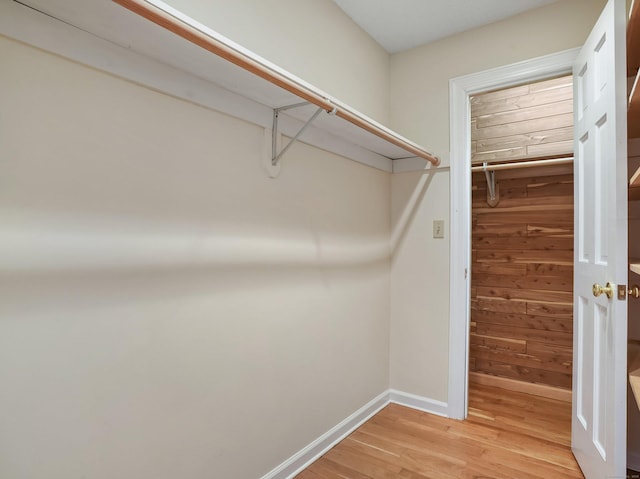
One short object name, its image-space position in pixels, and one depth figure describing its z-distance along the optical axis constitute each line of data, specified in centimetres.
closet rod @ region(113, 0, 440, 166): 79
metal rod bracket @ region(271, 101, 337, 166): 145
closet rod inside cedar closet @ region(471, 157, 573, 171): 223
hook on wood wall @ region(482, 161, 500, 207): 269
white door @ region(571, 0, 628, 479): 124
